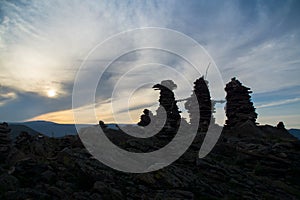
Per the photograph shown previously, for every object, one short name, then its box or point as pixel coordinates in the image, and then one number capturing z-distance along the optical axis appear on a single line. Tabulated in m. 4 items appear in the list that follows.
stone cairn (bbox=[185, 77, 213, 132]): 38.69
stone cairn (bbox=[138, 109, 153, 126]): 39.50
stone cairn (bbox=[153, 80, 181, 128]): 35.47
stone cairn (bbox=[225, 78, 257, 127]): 38.78
